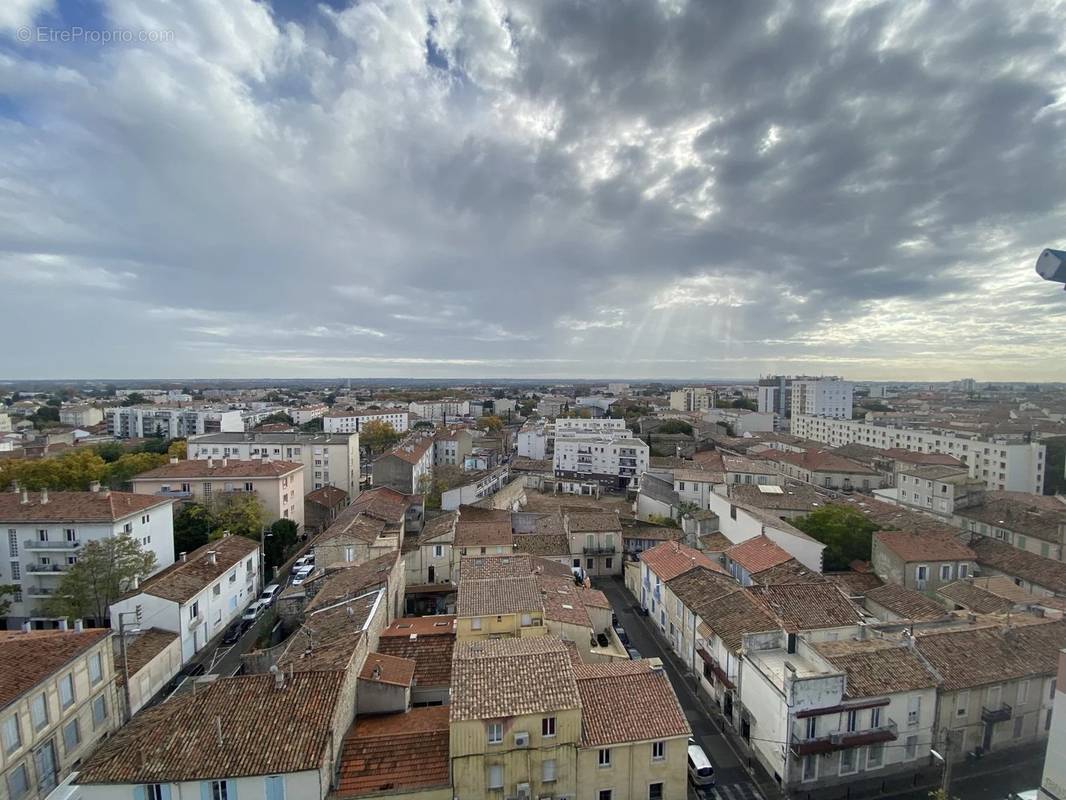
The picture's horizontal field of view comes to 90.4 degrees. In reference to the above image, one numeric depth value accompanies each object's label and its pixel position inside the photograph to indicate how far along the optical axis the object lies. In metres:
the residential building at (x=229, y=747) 13.66
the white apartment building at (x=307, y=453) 57.34
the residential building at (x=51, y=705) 15.72
